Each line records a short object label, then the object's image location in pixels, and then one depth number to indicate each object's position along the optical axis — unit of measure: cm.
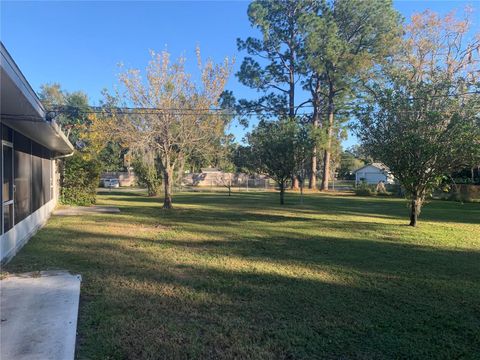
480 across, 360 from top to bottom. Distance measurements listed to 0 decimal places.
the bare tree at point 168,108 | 1638
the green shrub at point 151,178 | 2964
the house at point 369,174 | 6350
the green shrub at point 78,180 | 1989
